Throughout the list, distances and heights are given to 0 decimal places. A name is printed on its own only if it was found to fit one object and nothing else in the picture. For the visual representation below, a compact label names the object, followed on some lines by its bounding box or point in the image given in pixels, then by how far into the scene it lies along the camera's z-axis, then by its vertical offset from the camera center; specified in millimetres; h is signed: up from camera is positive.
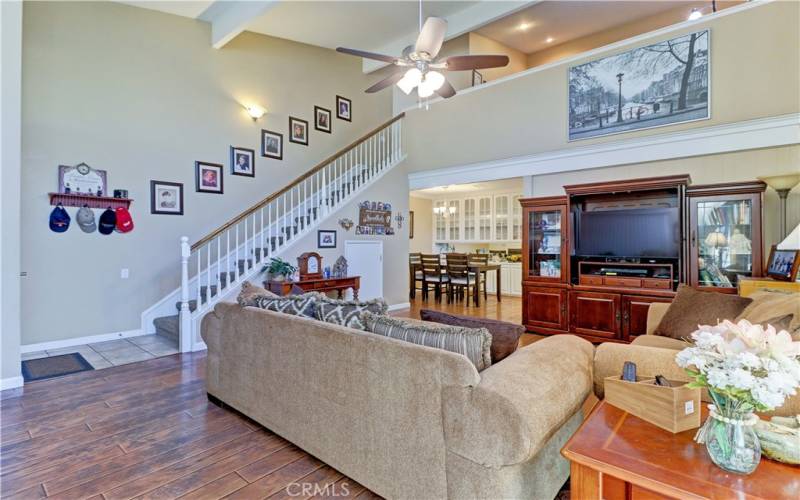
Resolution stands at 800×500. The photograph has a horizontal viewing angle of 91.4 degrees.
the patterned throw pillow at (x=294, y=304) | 2367 -362
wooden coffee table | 1065 -655
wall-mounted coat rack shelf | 4394 +554
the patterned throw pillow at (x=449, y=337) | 1662 -405
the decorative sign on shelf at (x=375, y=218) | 6543 +505
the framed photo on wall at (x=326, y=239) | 5961 +130
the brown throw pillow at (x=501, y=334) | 1811 -404
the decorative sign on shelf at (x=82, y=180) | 4430 +785
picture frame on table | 3275 -153
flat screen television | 4355 +166
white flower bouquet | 1049 -362
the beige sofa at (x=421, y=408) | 1419 -683
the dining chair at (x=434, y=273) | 7488 -511
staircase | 4648 +232
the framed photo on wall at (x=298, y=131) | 6613 +2003
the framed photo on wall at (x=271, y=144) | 6230 +1670
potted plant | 5137 -288
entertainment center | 4090 -12
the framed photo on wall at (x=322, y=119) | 6981 +2319
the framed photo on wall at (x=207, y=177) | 5469 +1004
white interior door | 6441 -279
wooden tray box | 1356 -570
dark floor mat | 3547 -1145
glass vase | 1109 -556
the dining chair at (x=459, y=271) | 7066 -445
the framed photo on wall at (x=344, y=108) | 7355 +2652
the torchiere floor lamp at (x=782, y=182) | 3635 +608
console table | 4980 -524
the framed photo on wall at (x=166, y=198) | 5090 +662
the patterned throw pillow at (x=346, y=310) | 2105 -354
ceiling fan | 3360 +1704
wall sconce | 6014 +2111
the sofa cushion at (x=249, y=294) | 2715 -337
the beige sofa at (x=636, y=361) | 1851 -557
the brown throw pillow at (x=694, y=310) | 2713 -457
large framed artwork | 4387 +1926
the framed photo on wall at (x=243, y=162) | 5869 +1312
